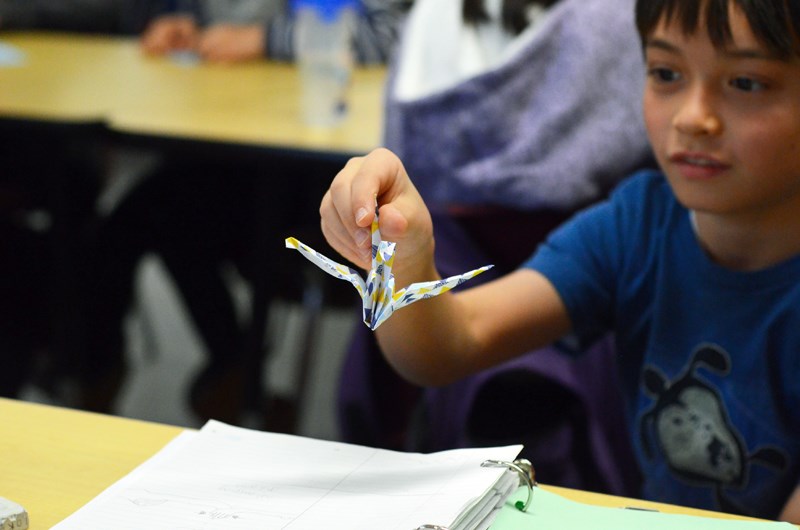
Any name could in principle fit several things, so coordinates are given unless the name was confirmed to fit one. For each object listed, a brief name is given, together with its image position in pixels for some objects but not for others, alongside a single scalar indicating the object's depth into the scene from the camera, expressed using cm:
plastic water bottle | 225
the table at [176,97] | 217
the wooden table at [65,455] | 123
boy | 142
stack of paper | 118
